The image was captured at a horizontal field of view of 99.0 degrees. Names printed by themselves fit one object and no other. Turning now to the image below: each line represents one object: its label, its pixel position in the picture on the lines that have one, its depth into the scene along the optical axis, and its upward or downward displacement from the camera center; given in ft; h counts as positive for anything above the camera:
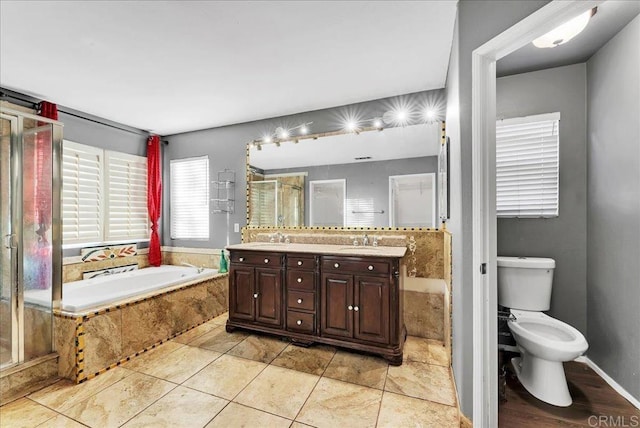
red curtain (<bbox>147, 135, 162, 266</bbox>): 12.35 +1.01
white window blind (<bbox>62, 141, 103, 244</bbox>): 9.64 +0.77
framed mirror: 8.57 +1.21
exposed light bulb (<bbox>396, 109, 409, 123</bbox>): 8.84 +3.18
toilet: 5.59 -2.63
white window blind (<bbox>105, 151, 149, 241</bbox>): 11.03 +0.75
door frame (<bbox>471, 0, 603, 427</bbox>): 4.44 -0.31
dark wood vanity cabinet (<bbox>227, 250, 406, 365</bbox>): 7.13 -2.47
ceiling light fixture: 4.88 +3.41
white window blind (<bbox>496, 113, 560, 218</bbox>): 7.30 +1.30
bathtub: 6.89 -2.39
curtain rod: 8.11 +3.57
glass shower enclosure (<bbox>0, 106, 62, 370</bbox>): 6.48 -0.47
